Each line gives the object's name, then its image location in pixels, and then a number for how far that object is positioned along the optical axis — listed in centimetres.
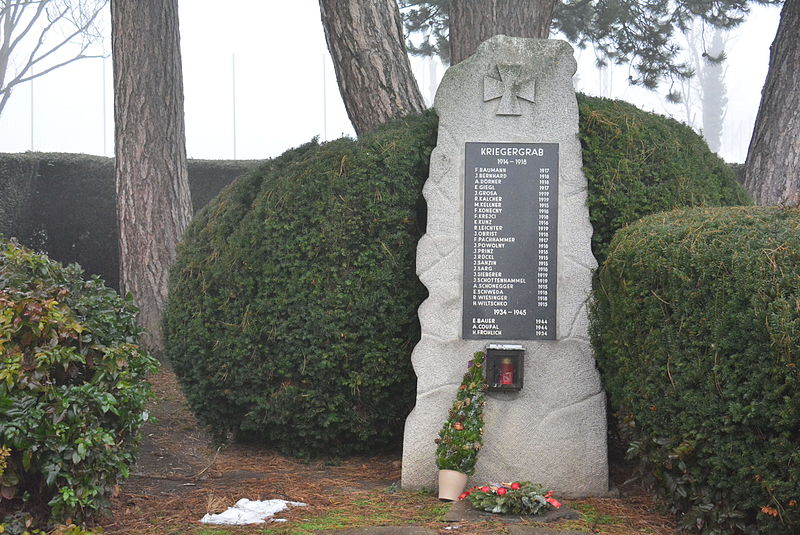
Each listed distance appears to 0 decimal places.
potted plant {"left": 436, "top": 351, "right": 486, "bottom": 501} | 462
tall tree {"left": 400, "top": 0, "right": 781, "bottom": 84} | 1036
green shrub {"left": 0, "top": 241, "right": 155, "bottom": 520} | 372
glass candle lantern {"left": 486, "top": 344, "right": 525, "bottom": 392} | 482
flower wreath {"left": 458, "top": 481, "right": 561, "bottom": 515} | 434
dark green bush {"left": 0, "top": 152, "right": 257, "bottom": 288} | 1164
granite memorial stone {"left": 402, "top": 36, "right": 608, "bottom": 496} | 487
